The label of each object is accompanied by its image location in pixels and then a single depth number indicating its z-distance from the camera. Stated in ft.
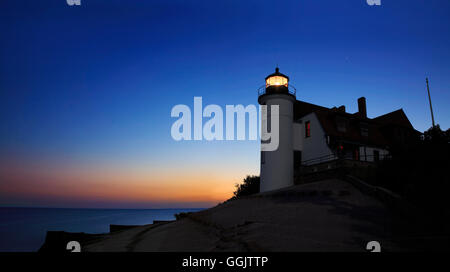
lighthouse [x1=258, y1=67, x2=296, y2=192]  85.56
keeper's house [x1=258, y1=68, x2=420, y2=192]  84.74
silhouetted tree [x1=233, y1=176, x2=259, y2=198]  112.47
